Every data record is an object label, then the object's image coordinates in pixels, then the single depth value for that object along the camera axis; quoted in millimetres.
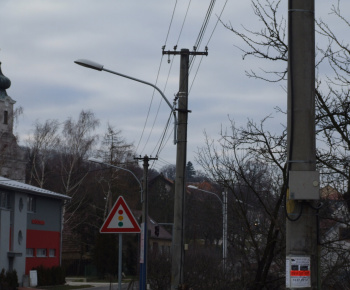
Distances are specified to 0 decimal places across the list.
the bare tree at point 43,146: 70125
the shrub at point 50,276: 52438
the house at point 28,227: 48062
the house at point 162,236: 75094
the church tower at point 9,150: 69312
